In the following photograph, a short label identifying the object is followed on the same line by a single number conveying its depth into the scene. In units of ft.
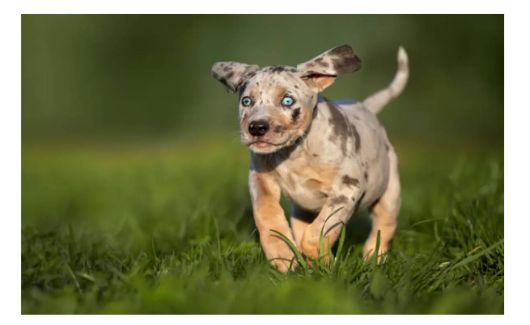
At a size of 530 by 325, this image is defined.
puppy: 16.97
